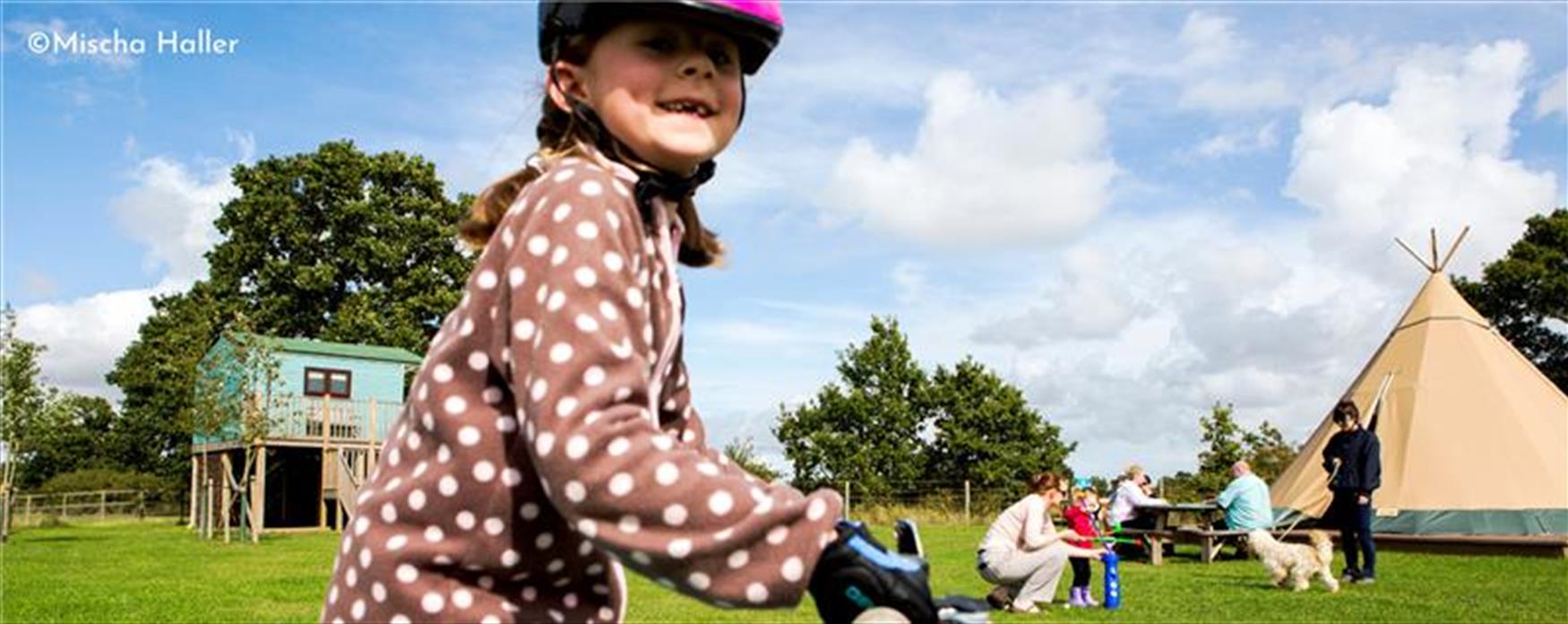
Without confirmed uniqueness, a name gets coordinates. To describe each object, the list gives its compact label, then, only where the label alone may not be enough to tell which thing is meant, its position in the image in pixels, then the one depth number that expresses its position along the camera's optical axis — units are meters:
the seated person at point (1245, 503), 19.00
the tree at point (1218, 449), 36.12
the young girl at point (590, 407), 1.55
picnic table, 19.20
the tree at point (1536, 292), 45.62
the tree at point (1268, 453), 35.91
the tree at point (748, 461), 40.19
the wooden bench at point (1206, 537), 19.05
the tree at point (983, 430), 50.66
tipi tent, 20.00
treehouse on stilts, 33.25
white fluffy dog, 14.11
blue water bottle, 12.76
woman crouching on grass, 12.77
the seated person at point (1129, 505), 20.92
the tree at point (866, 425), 50.09
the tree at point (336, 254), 48.50
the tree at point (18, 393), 32.12
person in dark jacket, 14.91
